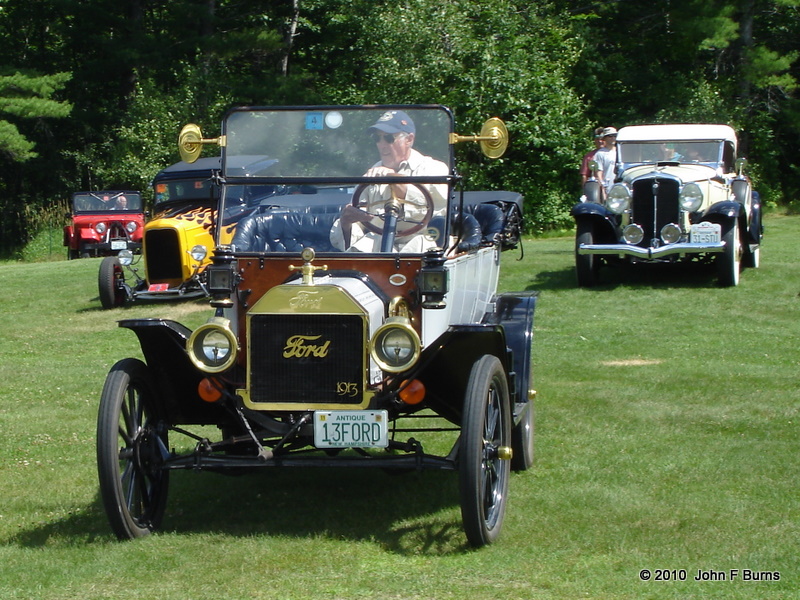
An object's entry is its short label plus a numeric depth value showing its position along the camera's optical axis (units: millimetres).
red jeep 25562
